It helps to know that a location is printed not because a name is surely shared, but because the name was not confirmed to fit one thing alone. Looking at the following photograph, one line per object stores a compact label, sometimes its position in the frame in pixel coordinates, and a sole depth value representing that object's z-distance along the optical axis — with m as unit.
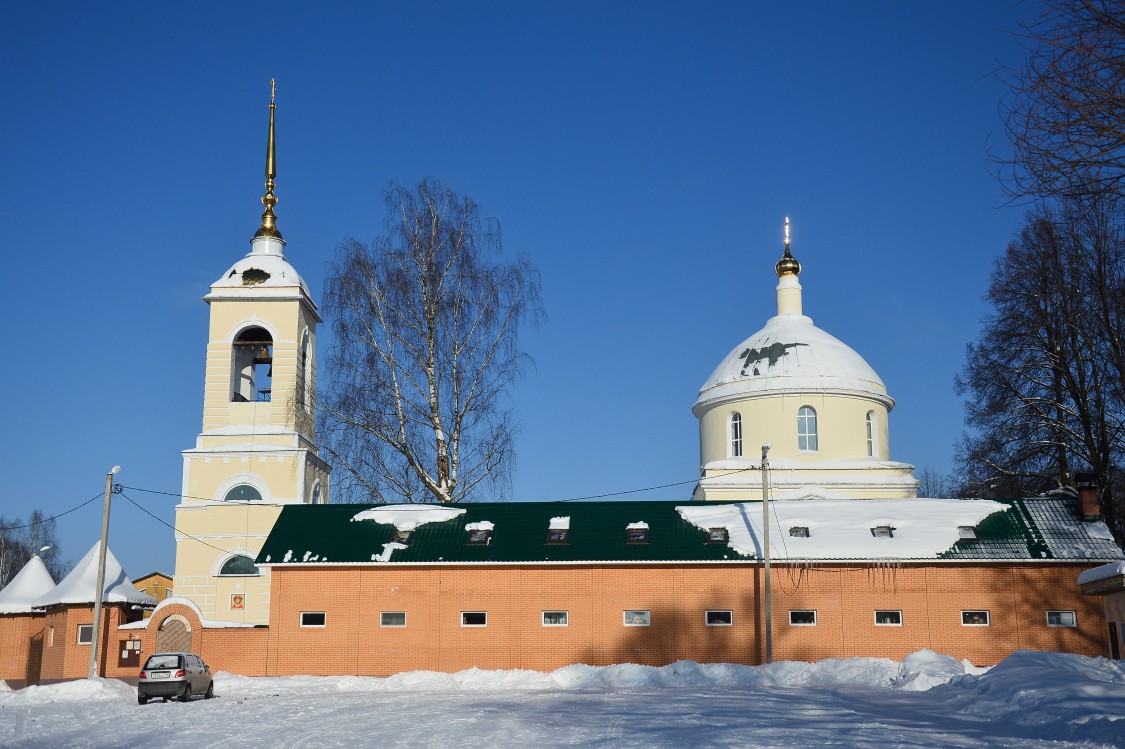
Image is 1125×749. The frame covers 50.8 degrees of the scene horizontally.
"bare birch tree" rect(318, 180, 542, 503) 32.66
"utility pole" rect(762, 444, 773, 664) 27.56
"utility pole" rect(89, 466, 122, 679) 28.52
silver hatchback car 22.59
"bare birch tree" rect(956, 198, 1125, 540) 32.91
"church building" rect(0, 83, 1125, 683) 28.94
